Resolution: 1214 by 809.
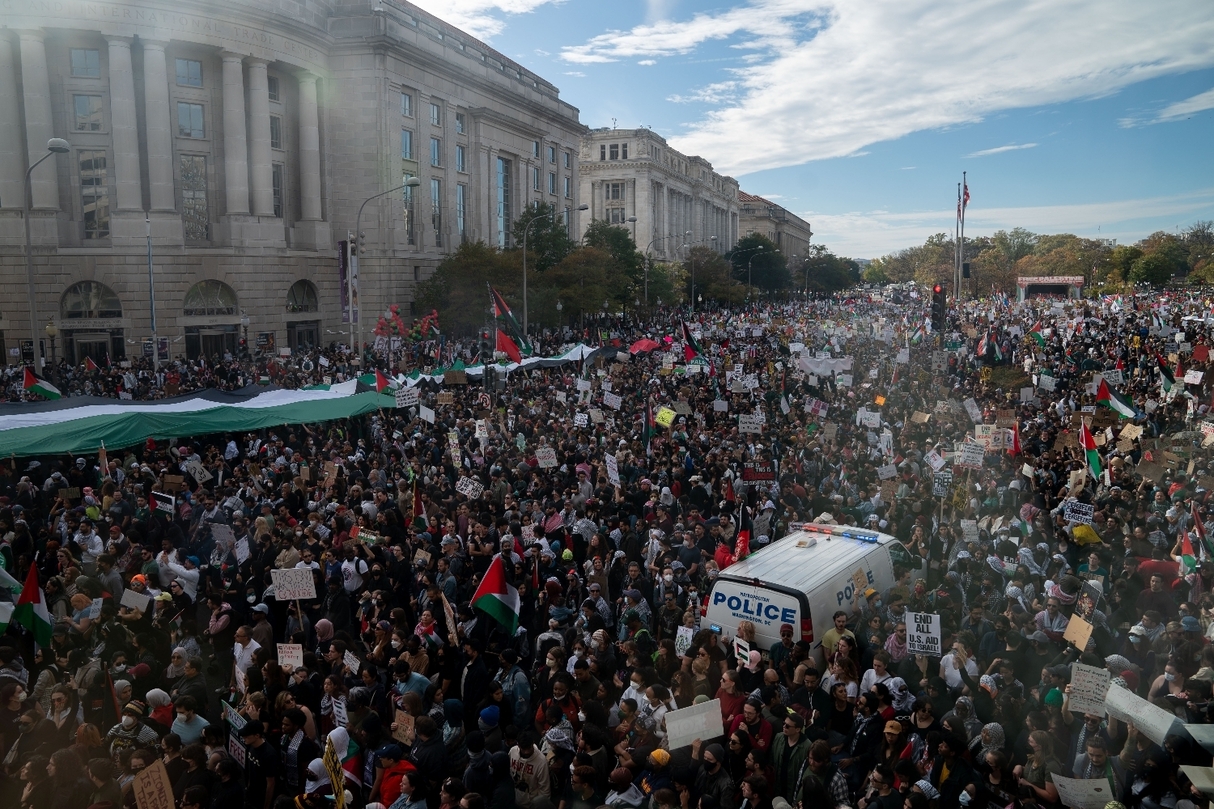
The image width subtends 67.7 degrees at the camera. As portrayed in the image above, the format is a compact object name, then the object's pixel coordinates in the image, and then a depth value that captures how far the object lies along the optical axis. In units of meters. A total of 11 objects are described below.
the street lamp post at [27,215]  26.76
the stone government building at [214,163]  43.91
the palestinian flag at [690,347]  31.00
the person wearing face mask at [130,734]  7.59
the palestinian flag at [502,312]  28.91
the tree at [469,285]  54.81
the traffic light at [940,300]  35.75
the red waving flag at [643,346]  36.34
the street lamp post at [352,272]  42.34
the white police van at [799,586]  9.55
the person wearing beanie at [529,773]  7.03
